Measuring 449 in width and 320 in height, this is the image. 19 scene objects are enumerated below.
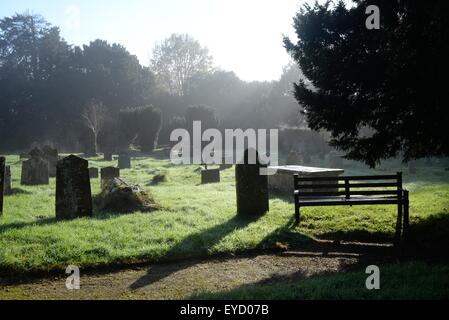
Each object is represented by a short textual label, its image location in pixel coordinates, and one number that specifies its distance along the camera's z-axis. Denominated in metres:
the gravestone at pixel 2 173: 8.99
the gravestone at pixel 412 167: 22.75
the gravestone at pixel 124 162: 23.58
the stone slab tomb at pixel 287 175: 12.13
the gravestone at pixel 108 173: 14.85
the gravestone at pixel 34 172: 15.16
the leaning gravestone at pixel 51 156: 19.18
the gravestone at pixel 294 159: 20.42
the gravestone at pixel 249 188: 9.39
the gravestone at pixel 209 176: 16.95
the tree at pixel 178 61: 64.25
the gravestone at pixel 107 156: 29.53
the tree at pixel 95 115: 44.44
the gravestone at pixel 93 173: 17.26
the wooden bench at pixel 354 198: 8.34
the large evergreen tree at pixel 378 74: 7.02
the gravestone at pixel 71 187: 8.84
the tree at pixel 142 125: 40.38
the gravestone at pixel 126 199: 9.70
